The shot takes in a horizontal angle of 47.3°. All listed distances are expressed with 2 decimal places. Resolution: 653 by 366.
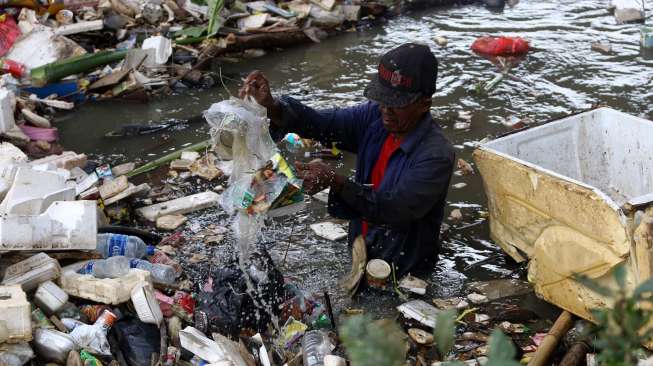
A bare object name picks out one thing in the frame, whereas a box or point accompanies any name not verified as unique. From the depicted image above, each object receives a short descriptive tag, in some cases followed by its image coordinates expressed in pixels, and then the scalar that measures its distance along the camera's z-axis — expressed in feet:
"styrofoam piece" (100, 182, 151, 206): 18.07
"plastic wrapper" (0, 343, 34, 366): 11.40
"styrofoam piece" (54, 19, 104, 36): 29.04
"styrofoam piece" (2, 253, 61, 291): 13.06
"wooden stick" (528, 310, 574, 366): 12.08
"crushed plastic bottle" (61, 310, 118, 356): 12.36
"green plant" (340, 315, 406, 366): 4.29
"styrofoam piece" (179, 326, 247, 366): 12.05
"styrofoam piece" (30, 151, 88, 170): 19.34
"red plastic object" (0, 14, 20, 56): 27.86
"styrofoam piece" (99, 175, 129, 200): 18.22
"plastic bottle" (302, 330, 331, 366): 12.37
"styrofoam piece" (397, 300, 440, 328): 13.94
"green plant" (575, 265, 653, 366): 4.36
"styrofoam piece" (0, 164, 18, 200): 15.26
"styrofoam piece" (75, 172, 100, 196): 18.03
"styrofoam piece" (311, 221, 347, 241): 17.72
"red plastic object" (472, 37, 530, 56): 29.35
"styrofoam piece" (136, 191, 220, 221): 18.63
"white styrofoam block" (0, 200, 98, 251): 13.43
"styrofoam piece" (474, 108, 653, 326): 12.28
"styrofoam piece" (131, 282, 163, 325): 12.89
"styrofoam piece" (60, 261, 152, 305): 13.10
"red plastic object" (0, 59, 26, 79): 26.37
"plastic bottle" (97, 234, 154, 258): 15.11
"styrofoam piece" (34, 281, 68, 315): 12.96
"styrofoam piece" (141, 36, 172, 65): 28.30
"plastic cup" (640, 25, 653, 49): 29.19
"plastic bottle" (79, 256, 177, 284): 13.91
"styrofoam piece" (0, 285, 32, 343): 11.50
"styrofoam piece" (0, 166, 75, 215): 14.58
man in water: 12.85
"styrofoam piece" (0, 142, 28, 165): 18.02
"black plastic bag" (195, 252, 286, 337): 13.32
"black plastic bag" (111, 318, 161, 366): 12.48
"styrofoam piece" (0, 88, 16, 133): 21.53
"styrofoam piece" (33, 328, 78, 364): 11.99
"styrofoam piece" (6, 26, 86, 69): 27.30
